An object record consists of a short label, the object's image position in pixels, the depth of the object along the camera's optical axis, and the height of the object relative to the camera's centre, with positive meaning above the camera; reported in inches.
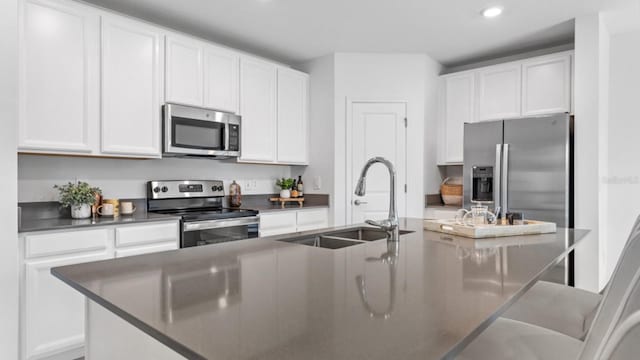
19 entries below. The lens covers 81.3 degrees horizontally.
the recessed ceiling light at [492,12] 117.5 +53.9
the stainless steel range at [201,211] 113.2 -11.4
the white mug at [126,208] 115.3 -9.4
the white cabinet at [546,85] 135.5 +35.4
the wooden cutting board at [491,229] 70.5 -9.9
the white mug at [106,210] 107.4 -9.3
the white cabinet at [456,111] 160.7 +30.2
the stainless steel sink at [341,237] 70.9 -11.9
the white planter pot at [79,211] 100.8 -9.1
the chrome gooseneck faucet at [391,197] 68.9 -3.4
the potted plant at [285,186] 162.4 -3.4
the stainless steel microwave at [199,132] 118.4 +15.7
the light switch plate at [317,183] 164.9 -1.9
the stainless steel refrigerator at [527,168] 123.6 +4.1
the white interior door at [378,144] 160.1 +15.1
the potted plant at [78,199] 100.2 -5.7
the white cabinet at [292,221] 136.4 -16.6
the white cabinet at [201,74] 120.4 +35.7
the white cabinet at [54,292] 83.6 -26.5
